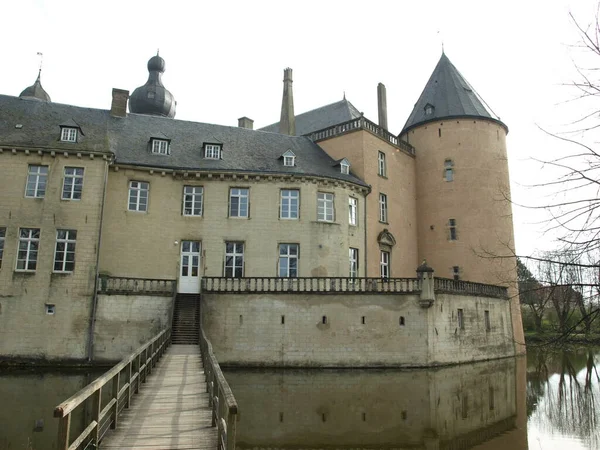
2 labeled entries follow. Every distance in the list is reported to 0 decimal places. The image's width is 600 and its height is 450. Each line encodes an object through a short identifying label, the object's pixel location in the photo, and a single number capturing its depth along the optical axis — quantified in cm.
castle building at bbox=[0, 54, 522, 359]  1994
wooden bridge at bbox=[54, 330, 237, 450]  504
